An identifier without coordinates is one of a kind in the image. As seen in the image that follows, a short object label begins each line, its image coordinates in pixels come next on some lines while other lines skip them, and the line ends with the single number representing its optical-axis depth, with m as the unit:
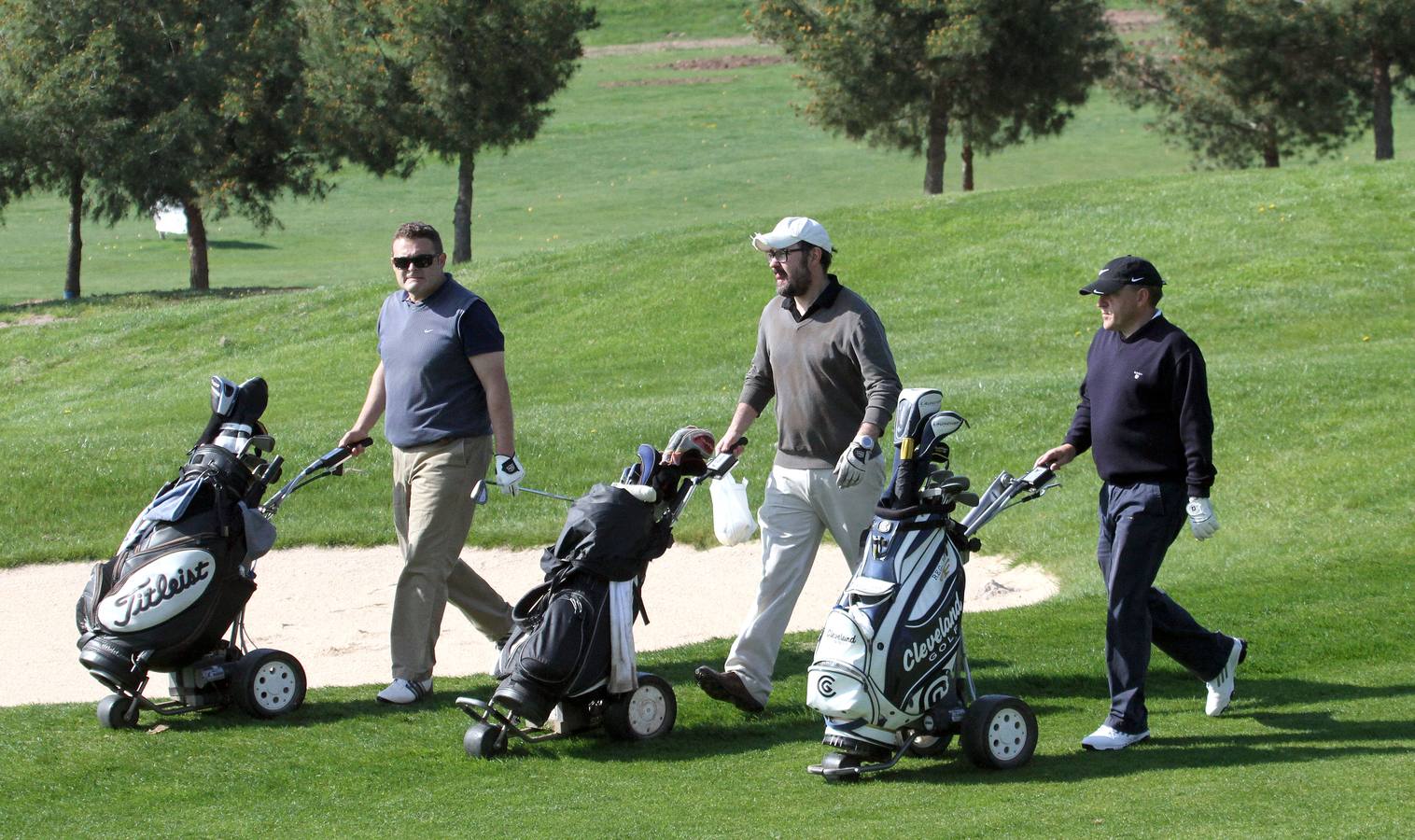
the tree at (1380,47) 65.87
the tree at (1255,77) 68.50
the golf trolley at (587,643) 12.86
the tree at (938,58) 67.00
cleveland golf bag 11.82
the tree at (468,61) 64.12
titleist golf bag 13.72
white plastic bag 14.37
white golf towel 13.13
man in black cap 12.64
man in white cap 14.02
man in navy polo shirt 14.70
